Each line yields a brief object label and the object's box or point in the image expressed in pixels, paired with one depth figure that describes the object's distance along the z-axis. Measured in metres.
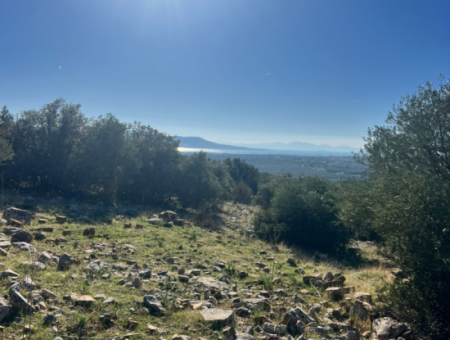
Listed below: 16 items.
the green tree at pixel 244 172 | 57.00
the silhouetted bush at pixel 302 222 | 18.16
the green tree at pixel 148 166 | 25.61
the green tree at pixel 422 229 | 5.43
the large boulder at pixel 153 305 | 5.38
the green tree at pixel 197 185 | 27.69
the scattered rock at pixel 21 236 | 8.46
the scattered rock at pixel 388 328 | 5.29
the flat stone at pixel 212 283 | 7.14
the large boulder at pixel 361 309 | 5.98
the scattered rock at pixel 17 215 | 11.38
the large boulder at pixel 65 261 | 6.88
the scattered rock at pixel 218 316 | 5.18
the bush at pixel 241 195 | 43.28
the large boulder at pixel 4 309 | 4.32
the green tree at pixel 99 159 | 22.72
